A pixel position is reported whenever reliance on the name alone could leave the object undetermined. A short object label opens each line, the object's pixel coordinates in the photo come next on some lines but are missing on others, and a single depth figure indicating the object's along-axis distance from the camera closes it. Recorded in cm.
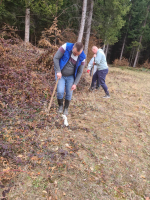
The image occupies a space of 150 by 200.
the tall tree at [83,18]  986
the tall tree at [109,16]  1389
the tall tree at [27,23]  1062
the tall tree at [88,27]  1188
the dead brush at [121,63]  2228
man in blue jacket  335
